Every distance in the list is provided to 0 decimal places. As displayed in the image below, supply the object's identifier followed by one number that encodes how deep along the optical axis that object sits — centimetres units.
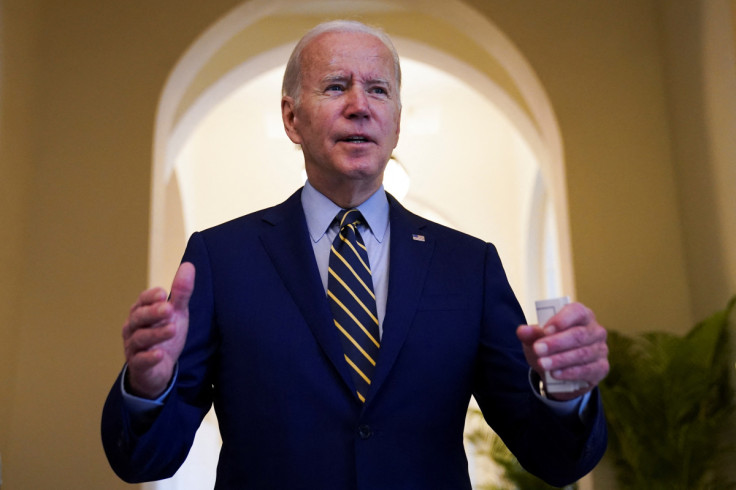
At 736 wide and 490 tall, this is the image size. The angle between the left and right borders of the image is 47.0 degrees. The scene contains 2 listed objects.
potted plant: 436
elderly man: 163
